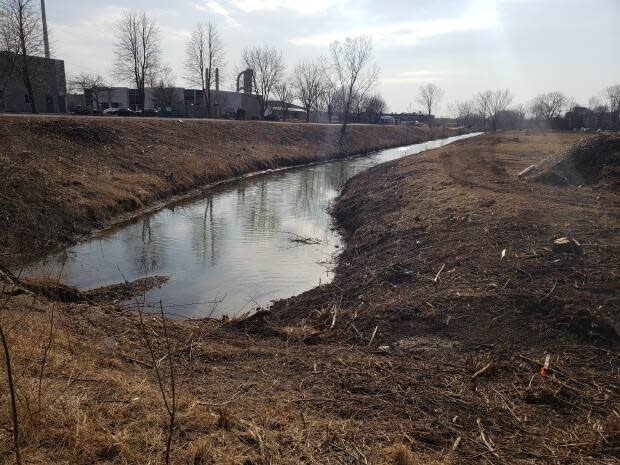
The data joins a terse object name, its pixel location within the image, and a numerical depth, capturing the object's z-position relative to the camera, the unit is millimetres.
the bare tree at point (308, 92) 88500
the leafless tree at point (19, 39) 32938
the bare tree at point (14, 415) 2779
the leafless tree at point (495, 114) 115844
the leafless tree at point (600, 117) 86844
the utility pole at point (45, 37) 44275
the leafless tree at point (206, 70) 70375
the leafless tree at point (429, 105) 145750
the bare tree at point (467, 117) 158875
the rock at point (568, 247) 9516
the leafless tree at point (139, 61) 60875
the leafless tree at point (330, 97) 92338
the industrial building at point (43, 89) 43266
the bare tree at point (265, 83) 78312
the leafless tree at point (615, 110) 81288
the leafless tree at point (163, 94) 69350
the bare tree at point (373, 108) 100125
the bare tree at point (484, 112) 130625
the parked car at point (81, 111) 51812
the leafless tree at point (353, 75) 69175
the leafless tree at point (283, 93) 83425
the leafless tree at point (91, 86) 70256
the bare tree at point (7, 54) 29847
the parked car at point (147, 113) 53375
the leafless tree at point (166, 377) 4434
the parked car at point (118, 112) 51106
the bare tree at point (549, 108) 119062
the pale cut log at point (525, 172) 20953
